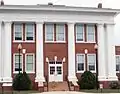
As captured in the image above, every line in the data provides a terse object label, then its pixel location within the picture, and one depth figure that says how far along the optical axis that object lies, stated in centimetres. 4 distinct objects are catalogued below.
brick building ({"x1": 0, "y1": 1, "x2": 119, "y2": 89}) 2915
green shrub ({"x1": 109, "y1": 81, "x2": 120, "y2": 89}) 2901
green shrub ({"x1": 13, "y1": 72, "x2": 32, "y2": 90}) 2728
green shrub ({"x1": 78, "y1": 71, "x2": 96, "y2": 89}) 2820
